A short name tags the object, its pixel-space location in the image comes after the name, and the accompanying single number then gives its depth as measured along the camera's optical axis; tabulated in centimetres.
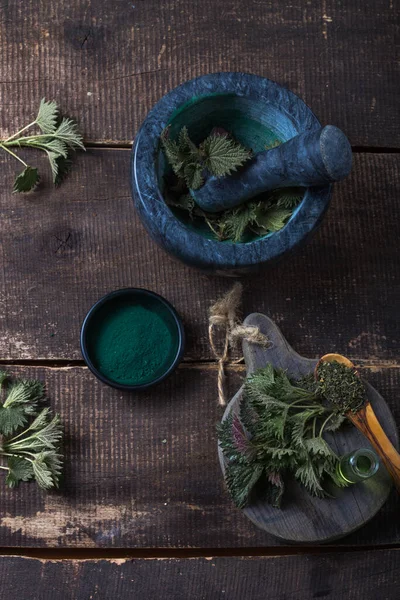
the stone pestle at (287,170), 111
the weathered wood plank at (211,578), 147
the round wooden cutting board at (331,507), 140
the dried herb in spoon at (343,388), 133
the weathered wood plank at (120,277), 149
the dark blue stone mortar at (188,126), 126
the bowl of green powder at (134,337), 145
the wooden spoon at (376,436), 134
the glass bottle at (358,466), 132
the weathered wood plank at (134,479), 147
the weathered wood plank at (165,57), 150
